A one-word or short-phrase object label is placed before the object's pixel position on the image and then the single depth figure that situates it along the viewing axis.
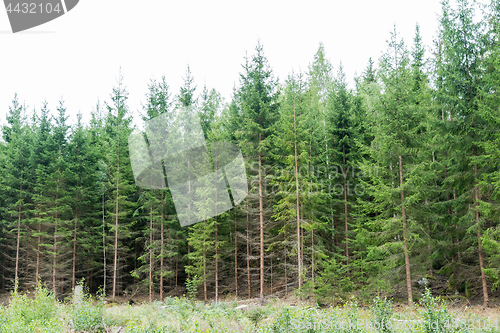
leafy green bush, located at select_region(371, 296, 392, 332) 6.91
